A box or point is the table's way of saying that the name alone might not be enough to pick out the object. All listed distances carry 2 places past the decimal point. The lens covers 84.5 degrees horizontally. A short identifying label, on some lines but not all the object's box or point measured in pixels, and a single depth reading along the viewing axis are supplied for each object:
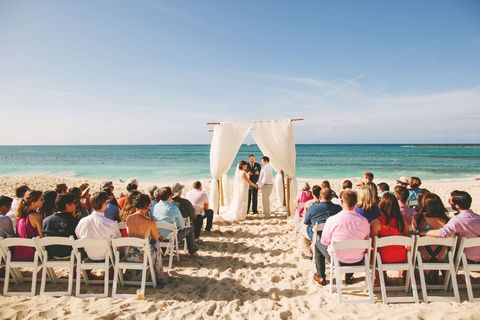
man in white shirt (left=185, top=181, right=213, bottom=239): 5.66
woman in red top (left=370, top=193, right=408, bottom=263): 3.25
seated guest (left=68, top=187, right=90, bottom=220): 4.48
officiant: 8.02
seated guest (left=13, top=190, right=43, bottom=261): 3.51
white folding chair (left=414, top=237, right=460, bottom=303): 3.04
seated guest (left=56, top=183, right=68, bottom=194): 4.96
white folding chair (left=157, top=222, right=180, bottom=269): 4.13
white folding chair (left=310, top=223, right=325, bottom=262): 3.83
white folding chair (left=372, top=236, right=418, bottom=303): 3.04
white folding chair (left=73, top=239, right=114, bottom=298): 3.20
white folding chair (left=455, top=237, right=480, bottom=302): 2.97
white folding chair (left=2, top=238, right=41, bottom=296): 3.29
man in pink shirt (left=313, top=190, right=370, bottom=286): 3.23
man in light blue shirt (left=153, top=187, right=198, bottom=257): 4.38
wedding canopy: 7.67
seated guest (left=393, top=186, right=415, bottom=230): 3.95
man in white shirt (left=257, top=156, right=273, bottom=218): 7.68
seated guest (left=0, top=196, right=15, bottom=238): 3.54
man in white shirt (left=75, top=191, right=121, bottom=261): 3.43
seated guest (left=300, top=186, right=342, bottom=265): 3.98
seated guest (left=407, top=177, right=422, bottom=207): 5.61
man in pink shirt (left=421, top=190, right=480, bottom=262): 3.11
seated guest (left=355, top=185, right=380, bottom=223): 3.70
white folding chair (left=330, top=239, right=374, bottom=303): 3.04
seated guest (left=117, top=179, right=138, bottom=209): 5.00
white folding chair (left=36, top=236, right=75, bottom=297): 3.19
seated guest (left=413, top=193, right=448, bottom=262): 3.28
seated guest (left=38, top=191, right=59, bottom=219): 3.94
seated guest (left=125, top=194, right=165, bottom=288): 3.44
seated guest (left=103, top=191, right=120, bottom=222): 4.43
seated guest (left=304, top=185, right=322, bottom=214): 4.81
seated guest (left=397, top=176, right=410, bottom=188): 5.52
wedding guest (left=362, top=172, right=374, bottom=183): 5.46
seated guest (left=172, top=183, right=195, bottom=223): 5.05
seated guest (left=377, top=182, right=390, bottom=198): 4.85
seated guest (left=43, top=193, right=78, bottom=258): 3.51
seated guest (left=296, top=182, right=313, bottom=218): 6.04
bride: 7.48
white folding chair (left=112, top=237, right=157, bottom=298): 3.20
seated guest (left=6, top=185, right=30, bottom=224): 4.39
